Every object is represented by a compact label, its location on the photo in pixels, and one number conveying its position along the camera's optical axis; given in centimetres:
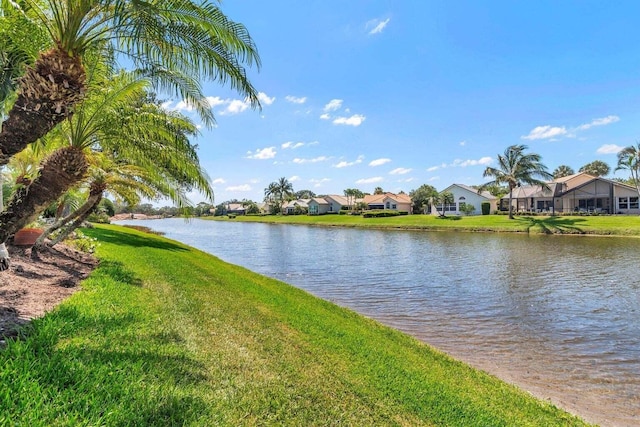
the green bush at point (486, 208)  5815
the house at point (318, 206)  9286
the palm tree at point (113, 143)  529
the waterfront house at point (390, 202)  7771
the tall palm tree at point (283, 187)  11431
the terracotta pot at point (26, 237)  1000
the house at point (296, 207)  9688
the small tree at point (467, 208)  5603
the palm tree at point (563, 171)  8977
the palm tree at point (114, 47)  446
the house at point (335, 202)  9469
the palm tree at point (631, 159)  4188
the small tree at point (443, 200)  5903
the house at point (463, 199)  6075
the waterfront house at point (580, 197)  4532
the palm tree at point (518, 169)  4738
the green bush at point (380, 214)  6240
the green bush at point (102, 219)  3339
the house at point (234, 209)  12625
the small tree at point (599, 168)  8693
